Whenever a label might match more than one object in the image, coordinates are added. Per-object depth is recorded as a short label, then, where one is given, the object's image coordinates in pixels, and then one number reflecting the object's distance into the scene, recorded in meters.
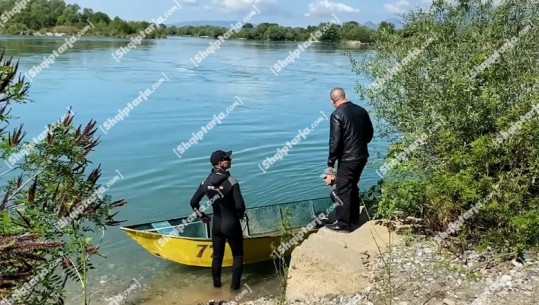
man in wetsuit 7.98
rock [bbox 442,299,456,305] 5.71
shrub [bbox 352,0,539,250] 6.68
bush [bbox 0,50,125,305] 4.54
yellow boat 8.80
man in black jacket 7.85
